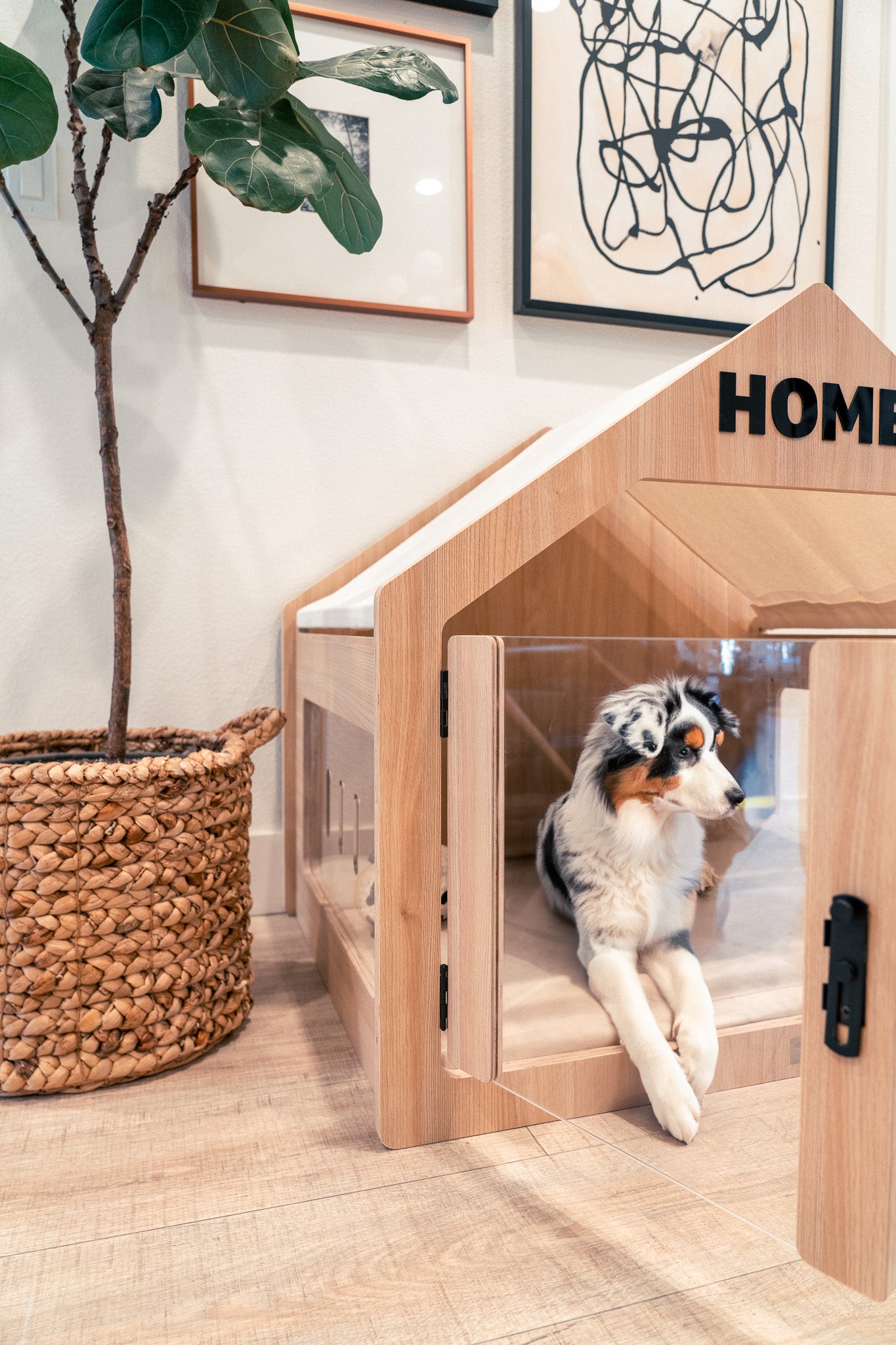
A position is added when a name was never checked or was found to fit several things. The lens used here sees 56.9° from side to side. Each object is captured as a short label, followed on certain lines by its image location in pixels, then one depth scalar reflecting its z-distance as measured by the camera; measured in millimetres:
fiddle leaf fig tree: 722
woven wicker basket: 772
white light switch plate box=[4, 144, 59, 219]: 1172
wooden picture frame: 1232
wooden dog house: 449
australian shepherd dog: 563
